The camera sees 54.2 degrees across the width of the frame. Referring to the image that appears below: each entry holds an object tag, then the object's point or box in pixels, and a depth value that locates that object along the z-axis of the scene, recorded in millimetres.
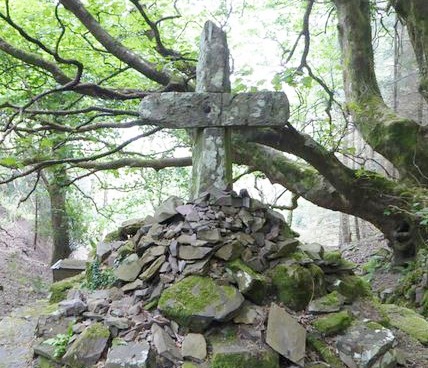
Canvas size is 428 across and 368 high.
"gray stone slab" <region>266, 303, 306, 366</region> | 2838
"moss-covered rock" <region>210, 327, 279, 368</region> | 2668
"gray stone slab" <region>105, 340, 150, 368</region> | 2512
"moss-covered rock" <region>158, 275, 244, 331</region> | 2855
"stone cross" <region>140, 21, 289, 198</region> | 3730
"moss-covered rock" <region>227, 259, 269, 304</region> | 3096
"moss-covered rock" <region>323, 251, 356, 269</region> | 3896
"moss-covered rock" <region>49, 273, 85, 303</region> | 4045
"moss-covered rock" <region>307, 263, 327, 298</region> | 3443
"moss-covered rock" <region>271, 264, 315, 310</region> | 3293
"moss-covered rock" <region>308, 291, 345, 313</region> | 3283
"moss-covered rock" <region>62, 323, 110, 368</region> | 2678
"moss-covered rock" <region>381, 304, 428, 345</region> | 3993
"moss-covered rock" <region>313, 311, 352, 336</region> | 3133
